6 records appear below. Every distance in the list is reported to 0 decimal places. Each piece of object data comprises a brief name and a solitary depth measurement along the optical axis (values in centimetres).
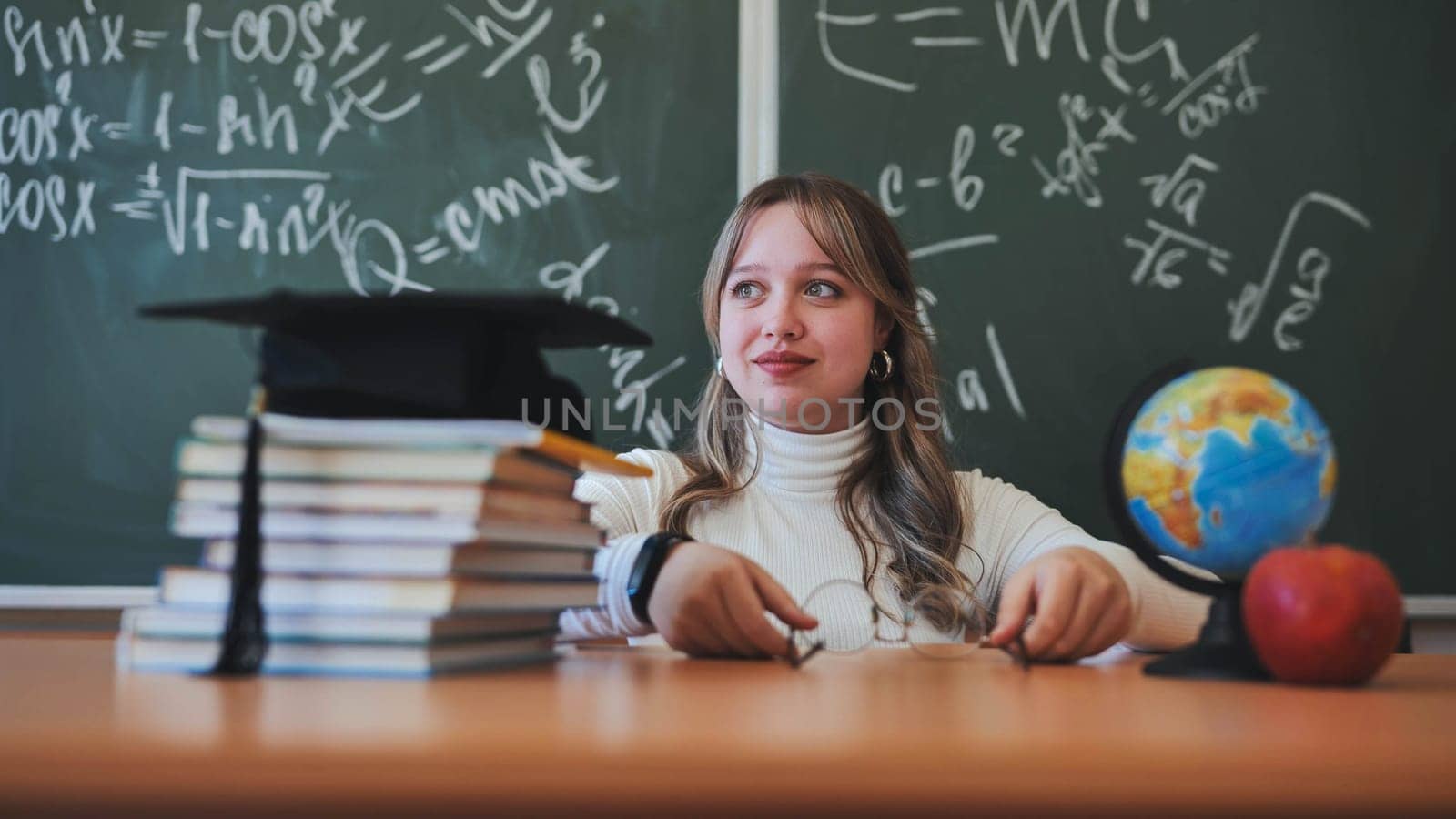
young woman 186
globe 80
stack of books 69
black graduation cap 74
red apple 72
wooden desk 40
